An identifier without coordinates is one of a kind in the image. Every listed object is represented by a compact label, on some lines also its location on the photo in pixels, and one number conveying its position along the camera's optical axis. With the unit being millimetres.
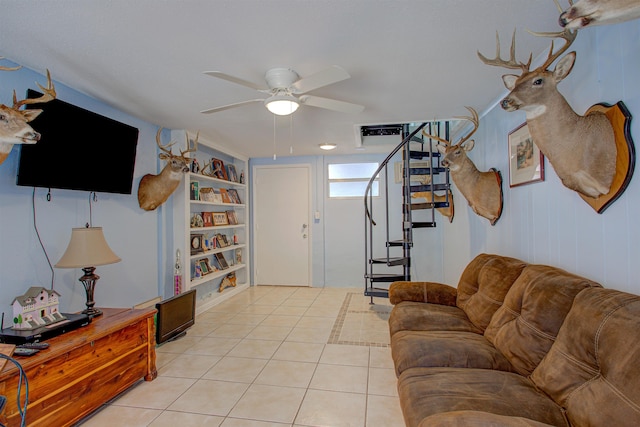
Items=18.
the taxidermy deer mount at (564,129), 1553
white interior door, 5582
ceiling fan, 1987
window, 5449
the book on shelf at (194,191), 4125
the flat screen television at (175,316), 2998
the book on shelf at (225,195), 4958
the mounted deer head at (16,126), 1800
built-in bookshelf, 3996
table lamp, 2160
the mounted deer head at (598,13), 1079
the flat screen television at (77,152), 2131
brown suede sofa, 1082
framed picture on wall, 2225
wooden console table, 1625
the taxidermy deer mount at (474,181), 2875
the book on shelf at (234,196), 5238
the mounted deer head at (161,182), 3312
